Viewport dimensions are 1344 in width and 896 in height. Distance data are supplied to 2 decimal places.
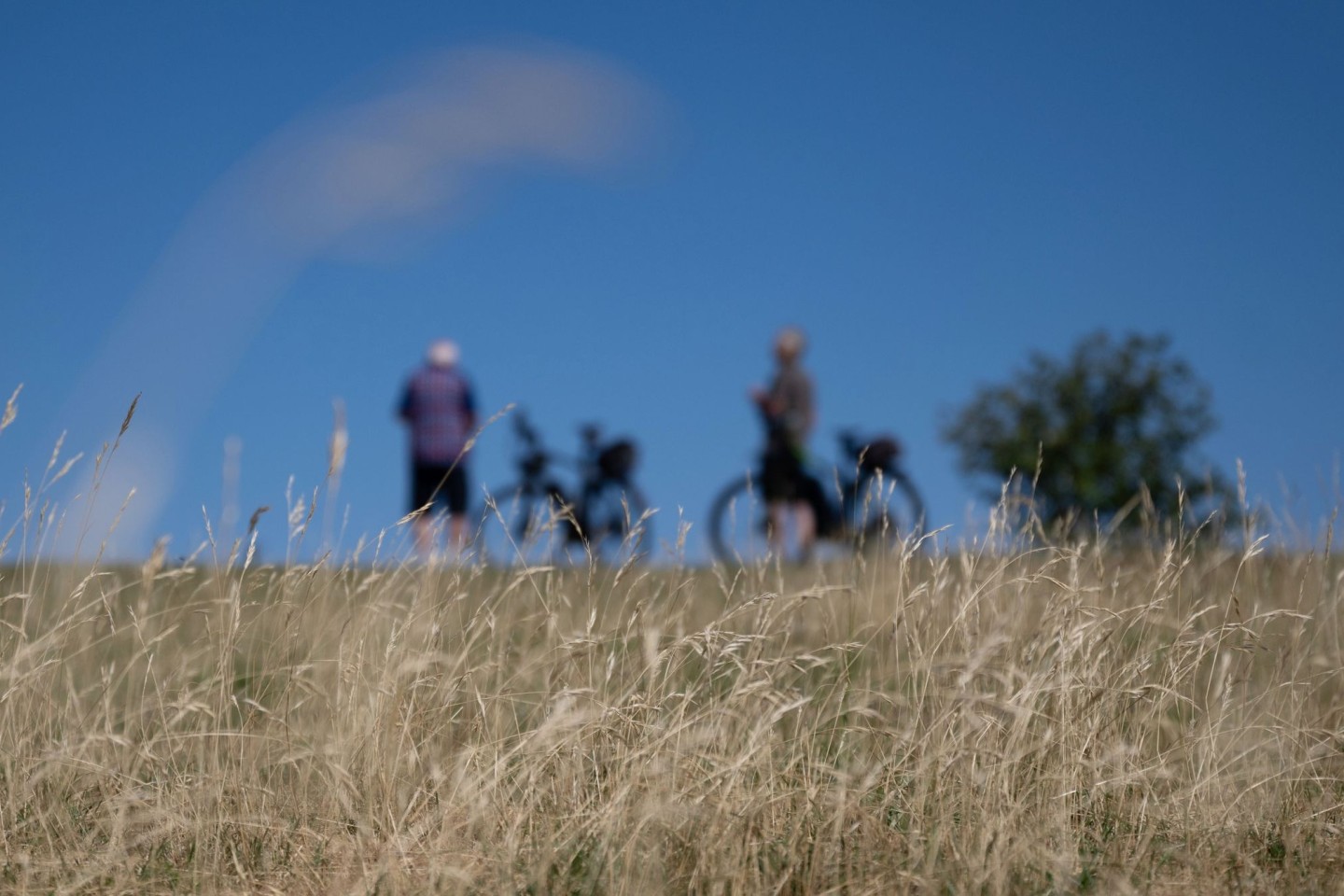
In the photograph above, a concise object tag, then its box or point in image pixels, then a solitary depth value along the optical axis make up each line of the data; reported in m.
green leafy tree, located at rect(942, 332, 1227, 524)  31.88
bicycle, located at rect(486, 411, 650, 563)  13.05
